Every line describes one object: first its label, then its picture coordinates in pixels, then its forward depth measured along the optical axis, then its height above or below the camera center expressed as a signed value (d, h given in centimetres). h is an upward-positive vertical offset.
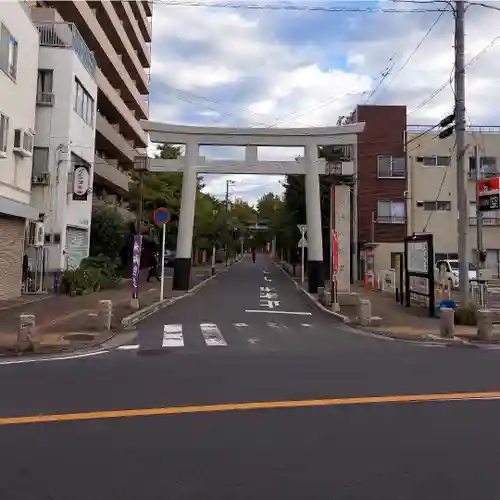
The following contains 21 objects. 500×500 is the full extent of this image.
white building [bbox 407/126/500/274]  3759 +541
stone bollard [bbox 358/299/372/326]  1616 -109
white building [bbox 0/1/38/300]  1881 +460
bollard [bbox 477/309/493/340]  1384 -116
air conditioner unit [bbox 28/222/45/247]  2148 +127
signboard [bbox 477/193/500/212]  1771 +234
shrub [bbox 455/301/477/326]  1656 -112
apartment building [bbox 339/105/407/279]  3712 +639
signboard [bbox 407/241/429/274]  1908 +64
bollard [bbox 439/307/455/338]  1420 -119
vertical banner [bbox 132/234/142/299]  1847 +31
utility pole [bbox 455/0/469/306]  1694 +410
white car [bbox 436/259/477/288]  2651 +27
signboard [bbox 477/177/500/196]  1772 +284
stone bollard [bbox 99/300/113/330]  1420 -113
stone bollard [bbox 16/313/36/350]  1120 -131
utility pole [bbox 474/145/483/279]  2467 +158
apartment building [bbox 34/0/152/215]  3219 +1320
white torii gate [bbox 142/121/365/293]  2716 +522
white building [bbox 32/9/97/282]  2281 +492
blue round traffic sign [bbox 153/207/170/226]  1942 +182
